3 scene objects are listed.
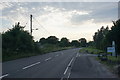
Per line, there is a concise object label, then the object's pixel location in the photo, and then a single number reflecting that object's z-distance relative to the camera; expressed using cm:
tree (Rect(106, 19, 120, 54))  3830
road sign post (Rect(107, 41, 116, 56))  2521
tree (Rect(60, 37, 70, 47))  15275
